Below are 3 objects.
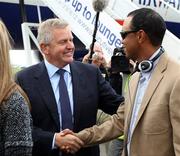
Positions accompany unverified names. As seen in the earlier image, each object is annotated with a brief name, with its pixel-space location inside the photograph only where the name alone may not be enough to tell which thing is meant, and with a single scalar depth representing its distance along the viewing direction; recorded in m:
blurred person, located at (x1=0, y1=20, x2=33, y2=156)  1.78
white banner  5.27
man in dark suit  2.61
